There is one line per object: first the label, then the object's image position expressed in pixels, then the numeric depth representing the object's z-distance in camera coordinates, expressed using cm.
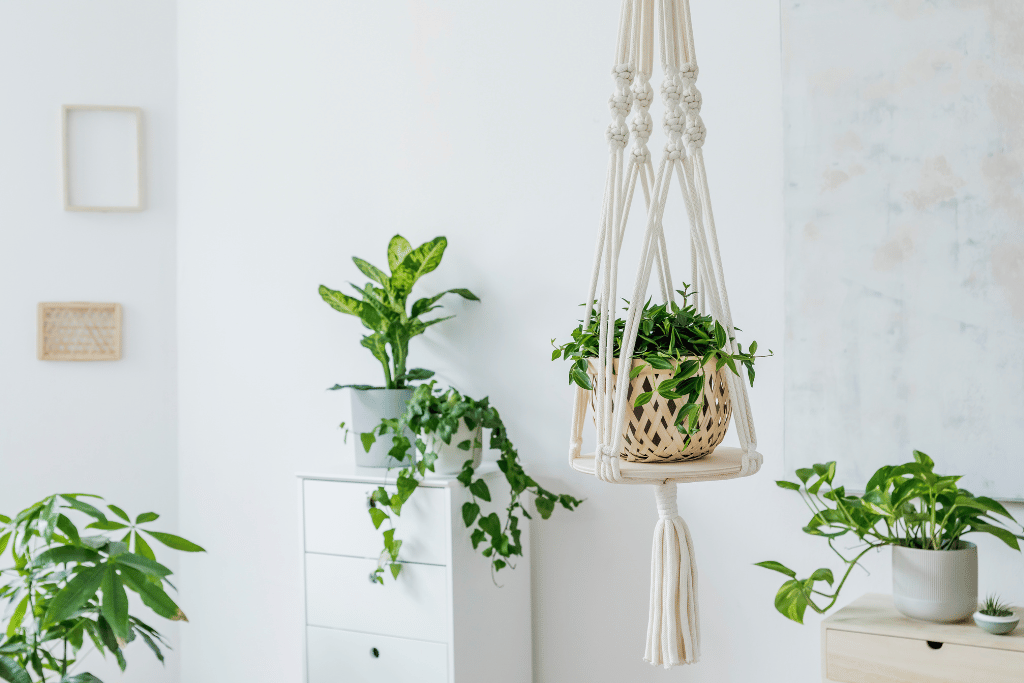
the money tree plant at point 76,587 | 127
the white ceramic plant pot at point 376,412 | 205
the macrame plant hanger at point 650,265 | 109
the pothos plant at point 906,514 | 144
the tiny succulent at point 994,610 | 142
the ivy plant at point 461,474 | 185
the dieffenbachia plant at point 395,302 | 209
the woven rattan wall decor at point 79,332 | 249
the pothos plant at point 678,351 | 111
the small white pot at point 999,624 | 139
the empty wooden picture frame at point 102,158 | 251
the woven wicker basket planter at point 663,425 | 113
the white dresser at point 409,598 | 184
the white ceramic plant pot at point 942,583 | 144
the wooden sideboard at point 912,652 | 137
